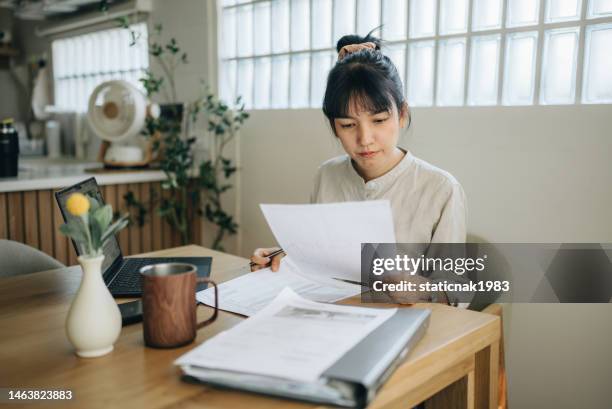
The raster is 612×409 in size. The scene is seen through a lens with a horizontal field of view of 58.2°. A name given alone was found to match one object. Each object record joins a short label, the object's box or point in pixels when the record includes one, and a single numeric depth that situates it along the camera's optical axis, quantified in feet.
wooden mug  2.84
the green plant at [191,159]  9.56
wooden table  2.48
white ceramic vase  2.82
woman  4.56
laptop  3.90
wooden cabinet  8.38
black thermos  8.66
